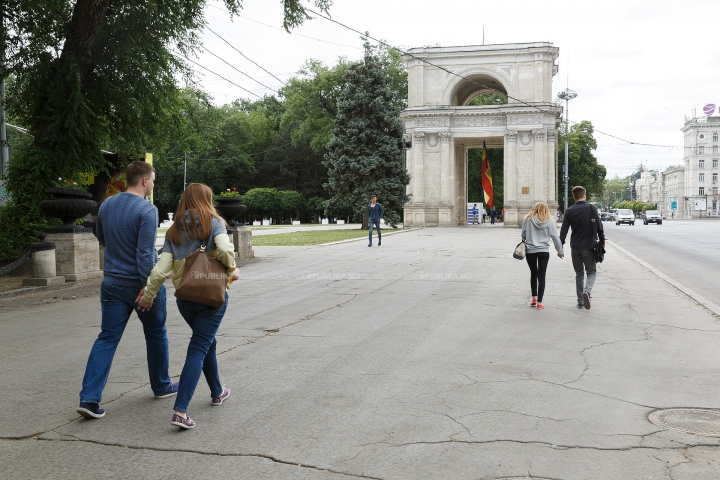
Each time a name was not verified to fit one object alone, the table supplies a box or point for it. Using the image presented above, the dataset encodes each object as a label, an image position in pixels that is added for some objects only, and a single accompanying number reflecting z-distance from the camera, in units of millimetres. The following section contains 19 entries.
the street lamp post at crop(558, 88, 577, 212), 70069
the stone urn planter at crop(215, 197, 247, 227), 19422
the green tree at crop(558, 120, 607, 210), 87375
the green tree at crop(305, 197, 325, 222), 76319
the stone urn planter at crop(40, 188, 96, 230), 14227
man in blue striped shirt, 5207
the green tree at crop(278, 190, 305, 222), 74750
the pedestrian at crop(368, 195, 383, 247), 26795
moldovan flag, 53844
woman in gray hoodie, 11062
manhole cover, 4836
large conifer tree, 45438
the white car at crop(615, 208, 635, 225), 71244
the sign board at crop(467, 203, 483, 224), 64625
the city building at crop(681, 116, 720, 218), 136500
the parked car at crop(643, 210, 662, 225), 70625
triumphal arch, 53562
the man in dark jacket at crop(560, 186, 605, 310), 11086
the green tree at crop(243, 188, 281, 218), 73625
